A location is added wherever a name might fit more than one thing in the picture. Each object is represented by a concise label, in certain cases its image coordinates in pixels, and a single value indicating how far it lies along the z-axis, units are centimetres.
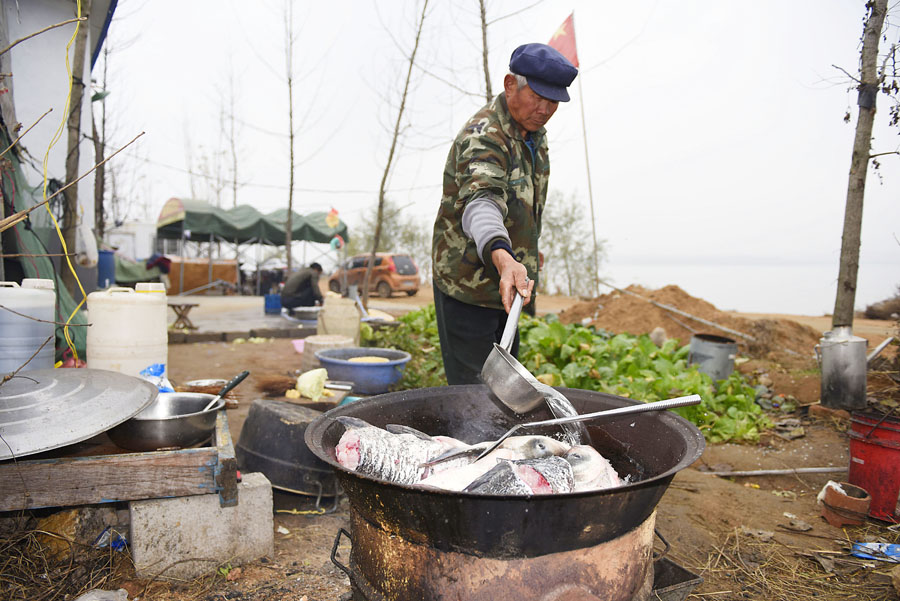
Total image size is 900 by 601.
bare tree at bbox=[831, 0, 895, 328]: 387
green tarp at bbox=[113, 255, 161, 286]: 1772
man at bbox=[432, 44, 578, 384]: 221
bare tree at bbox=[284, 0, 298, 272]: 1102
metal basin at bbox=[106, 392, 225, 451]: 222
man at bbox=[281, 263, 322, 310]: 1079
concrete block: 209
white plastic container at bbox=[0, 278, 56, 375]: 251
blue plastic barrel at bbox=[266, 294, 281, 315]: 1168
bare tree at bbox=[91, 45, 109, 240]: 826
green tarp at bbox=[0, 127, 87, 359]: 378
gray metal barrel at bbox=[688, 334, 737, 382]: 523
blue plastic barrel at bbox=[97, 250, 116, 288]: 840
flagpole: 824
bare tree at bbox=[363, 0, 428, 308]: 823
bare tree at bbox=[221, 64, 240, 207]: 1645
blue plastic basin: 405
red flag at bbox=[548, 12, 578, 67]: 639
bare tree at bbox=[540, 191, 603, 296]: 2270
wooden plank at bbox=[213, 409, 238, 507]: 216
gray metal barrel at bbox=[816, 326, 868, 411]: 341
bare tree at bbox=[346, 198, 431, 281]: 3003
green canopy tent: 1664
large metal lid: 175
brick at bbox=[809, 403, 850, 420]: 422
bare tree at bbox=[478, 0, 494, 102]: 654
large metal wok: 116
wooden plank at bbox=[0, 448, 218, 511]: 191
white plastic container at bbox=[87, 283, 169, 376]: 309
